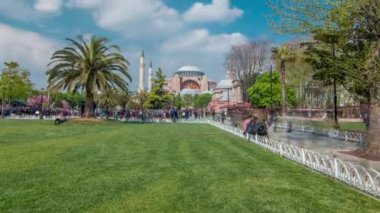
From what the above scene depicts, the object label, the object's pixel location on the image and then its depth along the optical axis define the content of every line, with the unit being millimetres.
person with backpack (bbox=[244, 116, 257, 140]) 20359
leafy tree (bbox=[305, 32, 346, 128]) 15938
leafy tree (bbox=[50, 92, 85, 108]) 115200
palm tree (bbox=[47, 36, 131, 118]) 38531
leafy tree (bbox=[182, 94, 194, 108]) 139750
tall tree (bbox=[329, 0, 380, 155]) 13742
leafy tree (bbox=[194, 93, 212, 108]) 137000
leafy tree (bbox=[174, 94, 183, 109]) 127719
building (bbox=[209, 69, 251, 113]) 109594
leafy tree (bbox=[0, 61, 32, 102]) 69375
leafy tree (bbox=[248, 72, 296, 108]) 66750
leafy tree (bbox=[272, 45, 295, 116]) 51812
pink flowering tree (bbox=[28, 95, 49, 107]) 101662
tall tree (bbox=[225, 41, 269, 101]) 60594
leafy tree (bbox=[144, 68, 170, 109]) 75812
